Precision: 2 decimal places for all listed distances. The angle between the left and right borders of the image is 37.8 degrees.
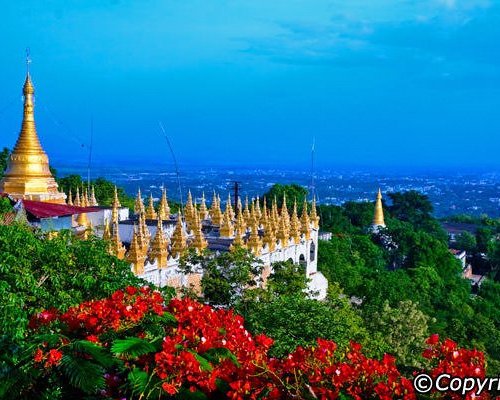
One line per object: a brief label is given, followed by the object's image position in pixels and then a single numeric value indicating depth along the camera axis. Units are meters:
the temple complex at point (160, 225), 25.22
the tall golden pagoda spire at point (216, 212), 38.53
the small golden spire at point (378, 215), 73.36
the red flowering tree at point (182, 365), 7.80
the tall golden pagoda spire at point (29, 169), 34.31
